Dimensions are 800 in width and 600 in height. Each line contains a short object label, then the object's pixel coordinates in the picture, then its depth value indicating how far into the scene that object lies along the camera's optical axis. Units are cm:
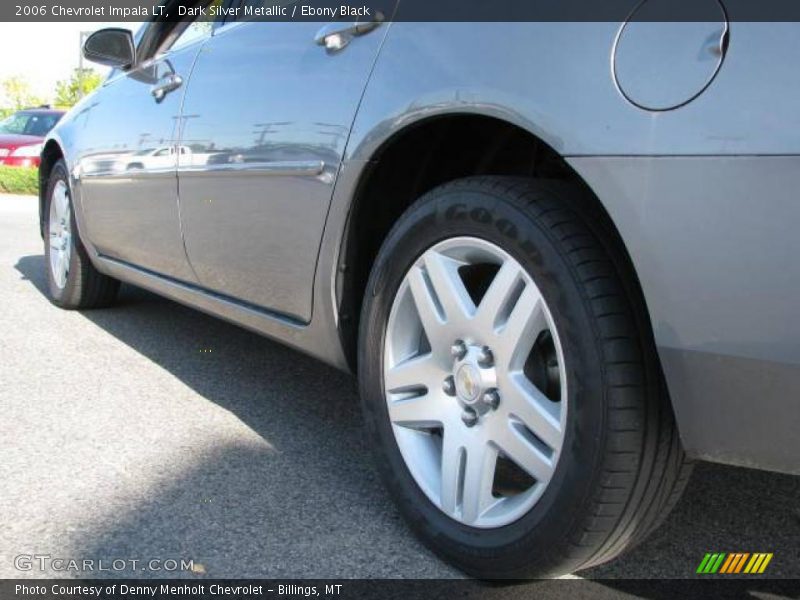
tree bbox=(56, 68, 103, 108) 3316
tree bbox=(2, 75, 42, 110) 4616
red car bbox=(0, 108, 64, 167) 1461
